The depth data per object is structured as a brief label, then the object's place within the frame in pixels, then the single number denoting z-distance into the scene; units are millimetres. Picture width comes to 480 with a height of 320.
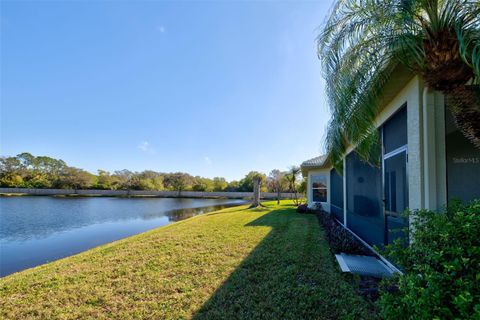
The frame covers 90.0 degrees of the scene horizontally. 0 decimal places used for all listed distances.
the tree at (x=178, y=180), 54156
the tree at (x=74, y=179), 49375
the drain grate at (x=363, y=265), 4188
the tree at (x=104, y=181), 50531
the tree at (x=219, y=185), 51625
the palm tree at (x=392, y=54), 2582
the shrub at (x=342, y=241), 5516
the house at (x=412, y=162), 3324
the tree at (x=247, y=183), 46125
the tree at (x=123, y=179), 50712
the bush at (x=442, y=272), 1480
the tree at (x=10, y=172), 45969
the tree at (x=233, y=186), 48688
